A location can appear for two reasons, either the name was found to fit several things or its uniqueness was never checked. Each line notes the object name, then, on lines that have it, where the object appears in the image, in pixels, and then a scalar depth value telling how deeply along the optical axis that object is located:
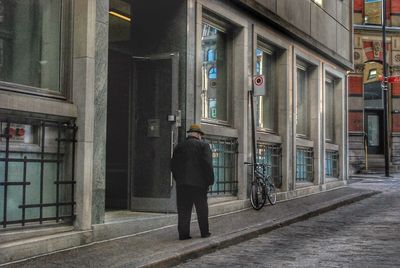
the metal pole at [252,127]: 13.64
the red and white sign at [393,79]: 25.62
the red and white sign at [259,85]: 13.30
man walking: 8.94
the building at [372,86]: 30.94
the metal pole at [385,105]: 26.02
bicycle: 13.02
